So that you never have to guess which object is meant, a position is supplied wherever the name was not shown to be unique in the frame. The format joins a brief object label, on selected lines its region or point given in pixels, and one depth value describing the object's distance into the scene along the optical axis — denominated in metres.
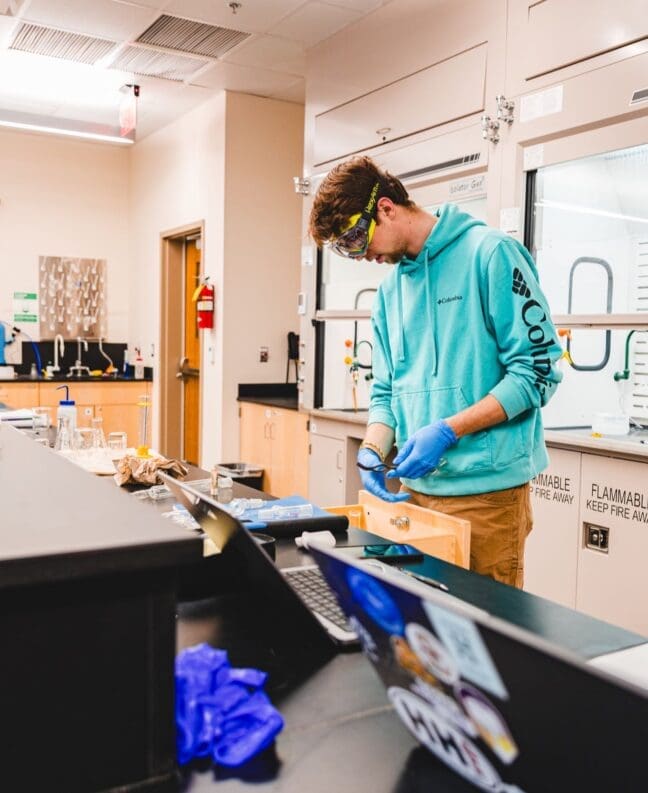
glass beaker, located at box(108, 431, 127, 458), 2.75
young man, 1.74
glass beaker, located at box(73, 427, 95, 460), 2.69
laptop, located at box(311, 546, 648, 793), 0.48
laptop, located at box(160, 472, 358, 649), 0.91
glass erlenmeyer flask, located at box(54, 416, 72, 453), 2.69
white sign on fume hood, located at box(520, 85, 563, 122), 2.85
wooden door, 6.27
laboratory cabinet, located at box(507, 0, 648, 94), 2.59
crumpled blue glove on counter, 0.71
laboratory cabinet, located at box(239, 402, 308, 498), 4.57
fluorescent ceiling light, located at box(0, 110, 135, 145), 5.13
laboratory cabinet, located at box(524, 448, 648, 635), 2.56
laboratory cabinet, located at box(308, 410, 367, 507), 4.06
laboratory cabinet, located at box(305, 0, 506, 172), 3.21
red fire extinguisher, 5.36
